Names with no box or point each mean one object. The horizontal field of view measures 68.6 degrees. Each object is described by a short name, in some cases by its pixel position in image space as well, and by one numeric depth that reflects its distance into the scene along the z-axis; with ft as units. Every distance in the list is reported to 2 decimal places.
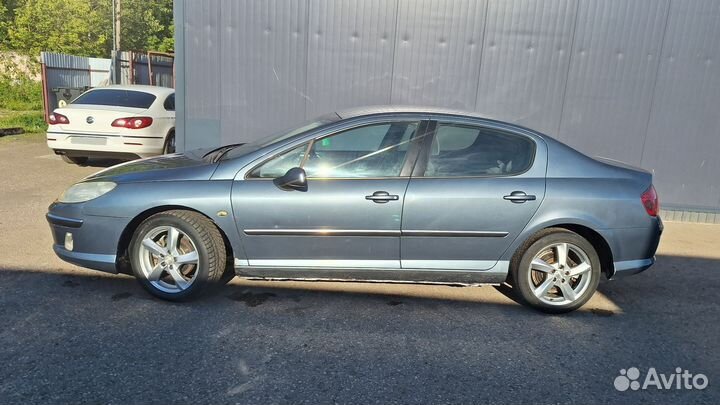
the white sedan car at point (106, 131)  26.18
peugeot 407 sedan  12.20
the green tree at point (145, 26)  105.40
